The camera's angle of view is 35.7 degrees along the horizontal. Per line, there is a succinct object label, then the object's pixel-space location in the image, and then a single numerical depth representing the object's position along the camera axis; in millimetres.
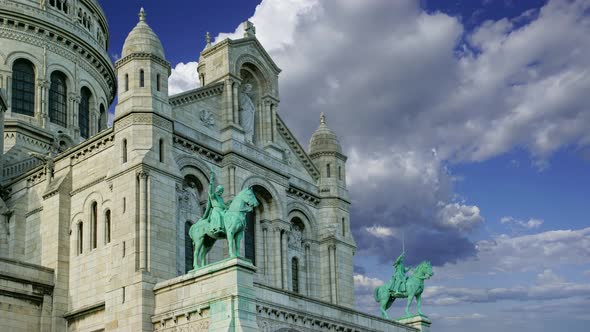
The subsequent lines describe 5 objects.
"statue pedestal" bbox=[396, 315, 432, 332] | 53688
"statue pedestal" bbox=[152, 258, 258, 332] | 38594
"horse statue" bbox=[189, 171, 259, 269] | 40344
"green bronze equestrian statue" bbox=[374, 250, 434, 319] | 53375
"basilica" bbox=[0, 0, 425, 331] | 42188
